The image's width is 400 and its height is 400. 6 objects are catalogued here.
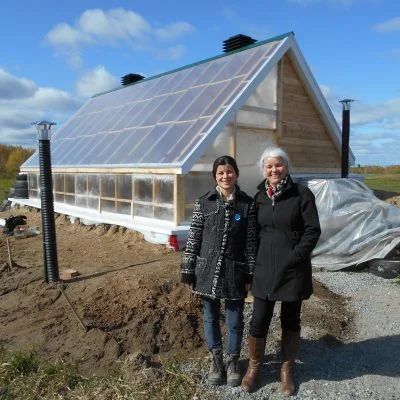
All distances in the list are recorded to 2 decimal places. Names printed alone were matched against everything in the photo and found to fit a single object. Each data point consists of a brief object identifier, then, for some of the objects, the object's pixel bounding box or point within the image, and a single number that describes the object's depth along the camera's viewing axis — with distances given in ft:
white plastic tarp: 27.32
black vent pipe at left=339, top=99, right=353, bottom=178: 38.78
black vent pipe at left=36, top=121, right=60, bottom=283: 21.27
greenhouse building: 30.94
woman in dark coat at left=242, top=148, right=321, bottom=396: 11.68
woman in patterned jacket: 12.19
